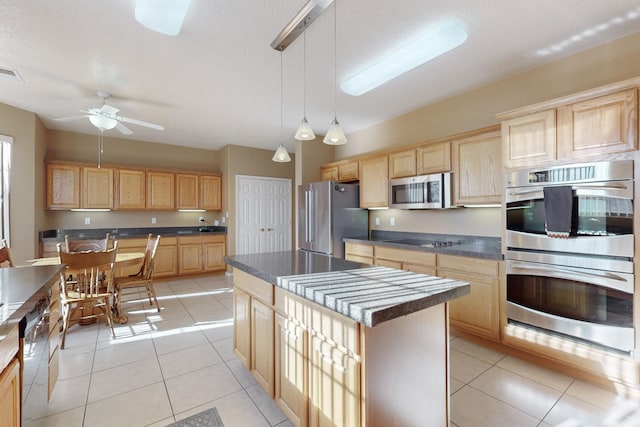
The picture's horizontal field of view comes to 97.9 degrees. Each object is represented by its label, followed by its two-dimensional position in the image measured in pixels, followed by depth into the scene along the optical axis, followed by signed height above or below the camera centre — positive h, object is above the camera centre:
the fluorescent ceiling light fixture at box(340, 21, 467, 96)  2.14 +1.36
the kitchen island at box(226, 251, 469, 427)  1.12 -0.61
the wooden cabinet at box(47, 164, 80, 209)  4.50 +0.47
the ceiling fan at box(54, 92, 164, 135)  3.12 +1.13
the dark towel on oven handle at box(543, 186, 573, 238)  2.09 +0.02
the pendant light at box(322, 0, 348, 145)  2.17 +0.62
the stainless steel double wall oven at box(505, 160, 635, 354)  1.91 -0.33
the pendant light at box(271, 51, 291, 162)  2.71 +0.58
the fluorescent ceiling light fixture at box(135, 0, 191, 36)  1.74 +1.30
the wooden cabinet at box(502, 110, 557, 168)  2.23 +0.62
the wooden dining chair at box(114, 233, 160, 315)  3.34 -0.81
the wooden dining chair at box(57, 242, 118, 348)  2.64 -0.75
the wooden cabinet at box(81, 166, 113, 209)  4.78 +0.47
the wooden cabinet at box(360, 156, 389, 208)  3.84 +0.44
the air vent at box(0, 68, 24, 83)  2.66 +1.37
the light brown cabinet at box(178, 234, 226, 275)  5.39 -0.78
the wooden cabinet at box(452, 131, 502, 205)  2.73 +0.45
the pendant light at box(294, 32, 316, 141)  2.24 +0.68
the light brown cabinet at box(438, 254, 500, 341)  2.54 -0.78
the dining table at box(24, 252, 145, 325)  3.04 -0.53
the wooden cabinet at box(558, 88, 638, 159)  1.88 +0.62
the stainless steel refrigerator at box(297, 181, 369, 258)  4.09 -0.04
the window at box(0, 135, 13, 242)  3.65 +0.39
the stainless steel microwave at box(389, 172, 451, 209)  3.15 +0.26
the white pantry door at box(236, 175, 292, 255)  5.86 +0.00
